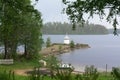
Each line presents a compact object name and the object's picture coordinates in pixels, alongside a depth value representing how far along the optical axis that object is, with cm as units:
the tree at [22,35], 2551
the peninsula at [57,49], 5183
